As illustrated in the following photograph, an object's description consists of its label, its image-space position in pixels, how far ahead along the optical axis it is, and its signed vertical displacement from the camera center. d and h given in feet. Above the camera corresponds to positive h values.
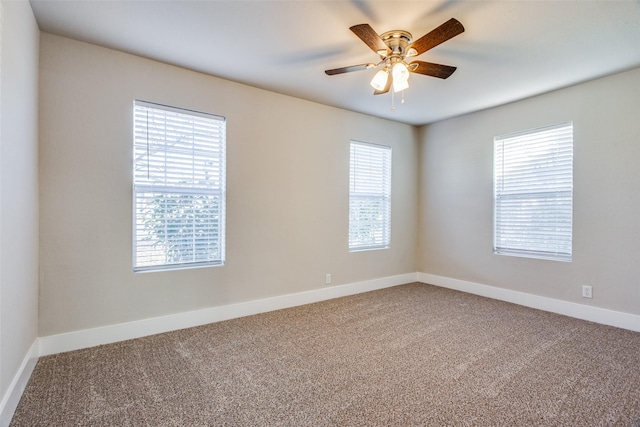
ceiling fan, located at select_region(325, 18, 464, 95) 6.77 +3.77
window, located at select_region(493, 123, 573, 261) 11.76 +0.75
